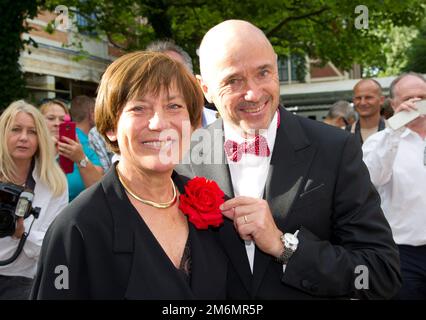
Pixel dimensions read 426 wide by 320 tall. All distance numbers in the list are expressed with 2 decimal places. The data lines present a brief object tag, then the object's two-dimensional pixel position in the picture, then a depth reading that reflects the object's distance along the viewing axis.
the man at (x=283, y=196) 2.07
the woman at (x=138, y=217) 1.84
